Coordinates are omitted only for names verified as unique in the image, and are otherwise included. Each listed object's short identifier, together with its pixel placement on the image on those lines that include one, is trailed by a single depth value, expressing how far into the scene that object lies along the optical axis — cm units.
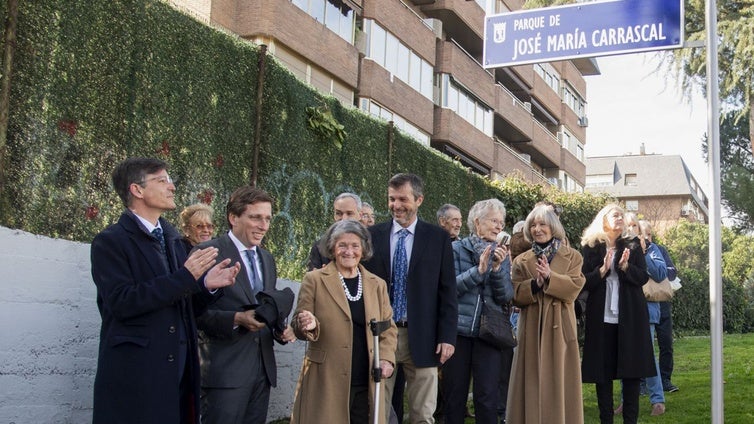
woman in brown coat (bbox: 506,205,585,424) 727
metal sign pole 641
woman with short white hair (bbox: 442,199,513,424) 671
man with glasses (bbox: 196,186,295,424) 535
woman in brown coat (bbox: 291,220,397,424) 566
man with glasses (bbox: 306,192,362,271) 715
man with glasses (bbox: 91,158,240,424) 443
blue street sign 786
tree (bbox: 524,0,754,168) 1538
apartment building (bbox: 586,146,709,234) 8631
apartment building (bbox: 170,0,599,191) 2138
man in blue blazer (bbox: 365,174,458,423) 628
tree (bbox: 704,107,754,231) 4035
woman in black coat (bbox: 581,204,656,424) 766
